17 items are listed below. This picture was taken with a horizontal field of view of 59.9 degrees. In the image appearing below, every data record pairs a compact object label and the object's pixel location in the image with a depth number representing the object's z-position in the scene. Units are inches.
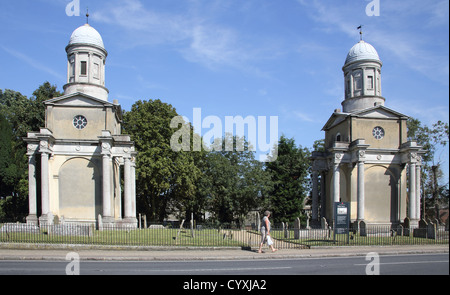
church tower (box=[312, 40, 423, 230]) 1524.4
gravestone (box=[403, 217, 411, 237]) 1464.1
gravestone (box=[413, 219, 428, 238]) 1160.8
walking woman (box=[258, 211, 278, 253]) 780.0
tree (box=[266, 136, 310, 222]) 2138.3
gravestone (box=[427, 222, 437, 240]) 1112.8
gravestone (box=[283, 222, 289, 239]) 1205.1
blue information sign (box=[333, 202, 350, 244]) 962.7
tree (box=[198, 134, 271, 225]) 1952.5
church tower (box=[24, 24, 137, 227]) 1362.0
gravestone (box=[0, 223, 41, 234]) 1028.5
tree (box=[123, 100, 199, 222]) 1748.3
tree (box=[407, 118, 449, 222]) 2004.2
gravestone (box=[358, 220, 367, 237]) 1236.8
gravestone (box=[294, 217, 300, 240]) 1166.3
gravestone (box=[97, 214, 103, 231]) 1262.8
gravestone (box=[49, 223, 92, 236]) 1024.2
